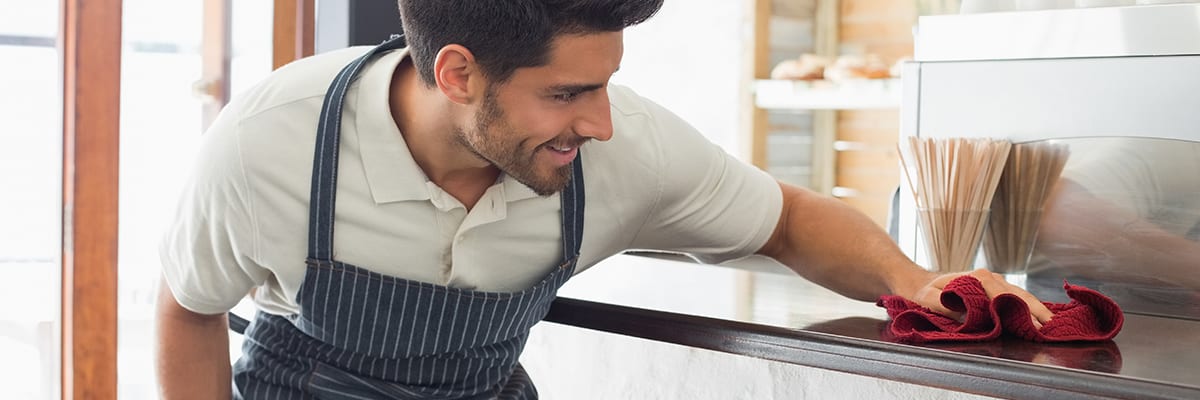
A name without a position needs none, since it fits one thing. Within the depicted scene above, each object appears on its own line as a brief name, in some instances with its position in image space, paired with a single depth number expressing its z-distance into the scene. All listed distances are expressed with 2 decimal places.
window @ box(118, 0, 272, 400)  2.69
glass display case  1.60
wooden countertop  1.01
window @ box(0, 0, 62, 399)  2.54
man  1.27
